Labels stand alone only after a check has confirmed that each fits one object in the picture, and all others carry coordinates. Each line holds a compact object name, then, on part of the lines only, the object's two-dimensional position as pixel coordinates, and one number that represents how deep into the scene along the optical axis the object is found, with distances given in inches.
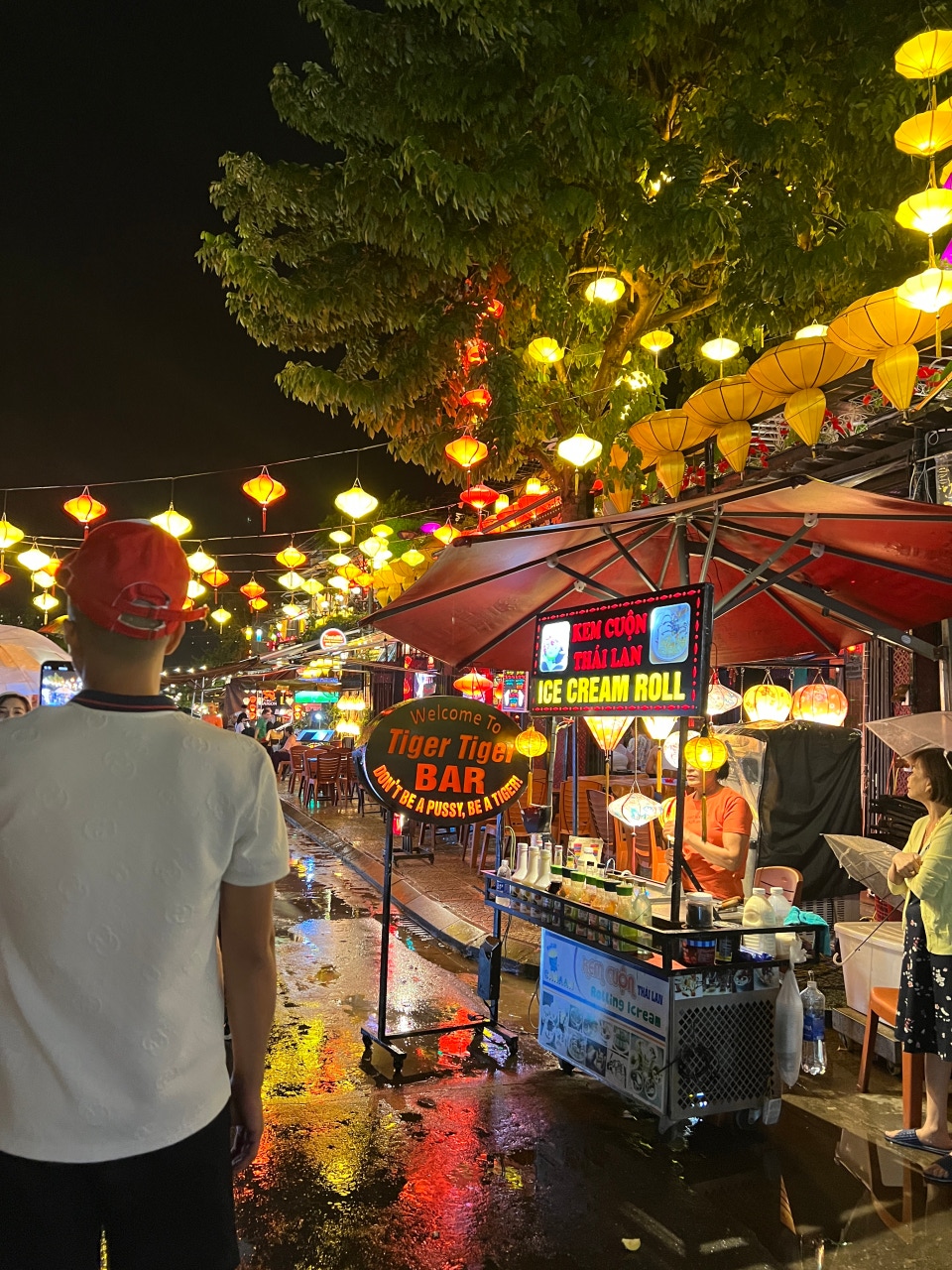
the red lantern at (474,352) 435.5
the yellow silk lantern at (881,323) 216.5
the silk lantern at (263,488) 564.4
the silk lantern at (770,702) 346.3
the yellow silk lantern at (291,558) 719.7
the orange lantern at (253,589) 957.4
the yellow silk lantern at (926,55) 230.7
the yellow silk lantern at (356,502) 503.8
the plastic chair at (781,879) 274.4
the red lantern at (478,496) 473.7
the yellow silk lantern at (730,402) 271.4
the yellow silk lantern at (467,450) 412.8
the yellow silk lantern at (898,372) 225.1
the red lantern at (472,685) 555.2
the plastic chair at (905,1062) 182.7
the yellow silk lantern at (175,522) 534.3
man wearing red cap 65.6
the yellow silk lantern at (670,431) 291.4
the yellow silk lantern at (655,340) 403.5
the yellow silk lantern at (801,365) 250.2
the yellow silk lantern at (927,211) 212.4
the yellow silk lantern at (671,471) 313.7
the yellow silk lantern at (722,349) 349.7
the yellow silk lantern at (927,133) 221.1
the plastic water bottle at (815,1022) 191.0
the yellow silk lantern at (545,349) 384.2
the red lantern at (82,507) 594.9
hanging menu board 180.2
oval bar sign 219.0
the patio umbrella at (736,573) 188.5
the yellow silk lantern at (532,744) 322.7
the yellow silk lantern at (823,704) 333.7
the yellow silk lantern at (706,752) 230.5
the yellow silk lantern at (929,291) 204.2
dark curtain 383.6
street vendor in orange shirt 241.1
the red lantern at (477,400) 418.9
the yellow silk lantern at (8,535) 542.3
